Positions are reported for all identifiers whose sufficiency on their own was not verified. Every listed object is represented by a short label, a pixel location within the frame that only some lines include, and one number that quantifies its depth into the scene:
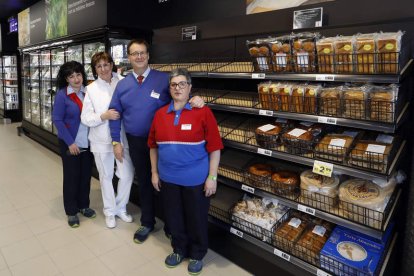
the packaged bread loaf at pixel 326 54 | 1.95
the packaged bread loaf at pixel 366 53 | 1.79
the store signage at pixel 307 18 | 2.36
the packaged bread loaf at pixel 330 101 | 1.98
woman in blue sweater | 2.97
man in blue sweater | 2.60
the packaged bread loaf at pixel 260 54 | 2.26
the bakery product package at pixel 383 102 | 1.76
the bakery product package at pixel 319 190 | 2.13
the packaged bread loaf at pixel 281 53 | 2.17
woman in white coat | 2.88
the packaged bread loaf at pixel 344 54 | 1.88
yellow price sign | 1.99
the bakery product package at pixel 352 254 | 1.92
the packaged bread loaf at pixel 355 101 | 1.87
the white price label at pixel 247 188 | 2.53
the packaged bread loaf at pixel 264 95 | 2.32
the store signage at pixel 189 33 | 3.41
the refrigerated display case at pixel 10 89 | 9.16
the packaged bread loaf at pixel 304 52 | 2.06
